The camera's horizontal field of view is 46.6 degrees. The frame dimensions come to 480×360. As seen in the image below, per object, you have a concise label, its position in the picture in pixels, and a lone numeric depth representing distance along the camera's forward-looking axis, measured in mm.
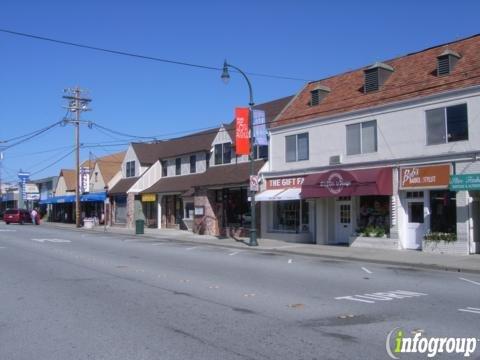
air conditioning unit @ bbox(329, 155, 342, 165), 25156
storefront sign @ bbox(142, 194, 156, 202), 41956
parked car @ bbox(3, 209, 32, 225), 57094
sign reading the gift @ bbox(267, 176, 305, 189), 27453
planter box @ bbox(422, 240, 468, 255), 20266
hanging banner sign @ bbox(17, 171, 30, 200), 71438
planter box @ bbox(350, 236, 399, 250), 22609
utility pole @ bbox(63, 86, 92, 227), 47250
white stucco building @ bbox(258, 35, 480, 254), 20469
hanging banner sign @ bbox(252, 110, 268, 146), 28917
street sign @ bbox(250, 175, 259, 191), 25547
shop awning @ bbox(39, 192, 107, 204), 50569
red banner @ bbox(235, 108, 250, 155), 27812
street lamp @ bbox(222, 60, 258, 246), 25723
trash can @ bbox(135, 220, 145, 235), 36156
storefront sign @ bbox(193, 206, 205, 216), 34906
